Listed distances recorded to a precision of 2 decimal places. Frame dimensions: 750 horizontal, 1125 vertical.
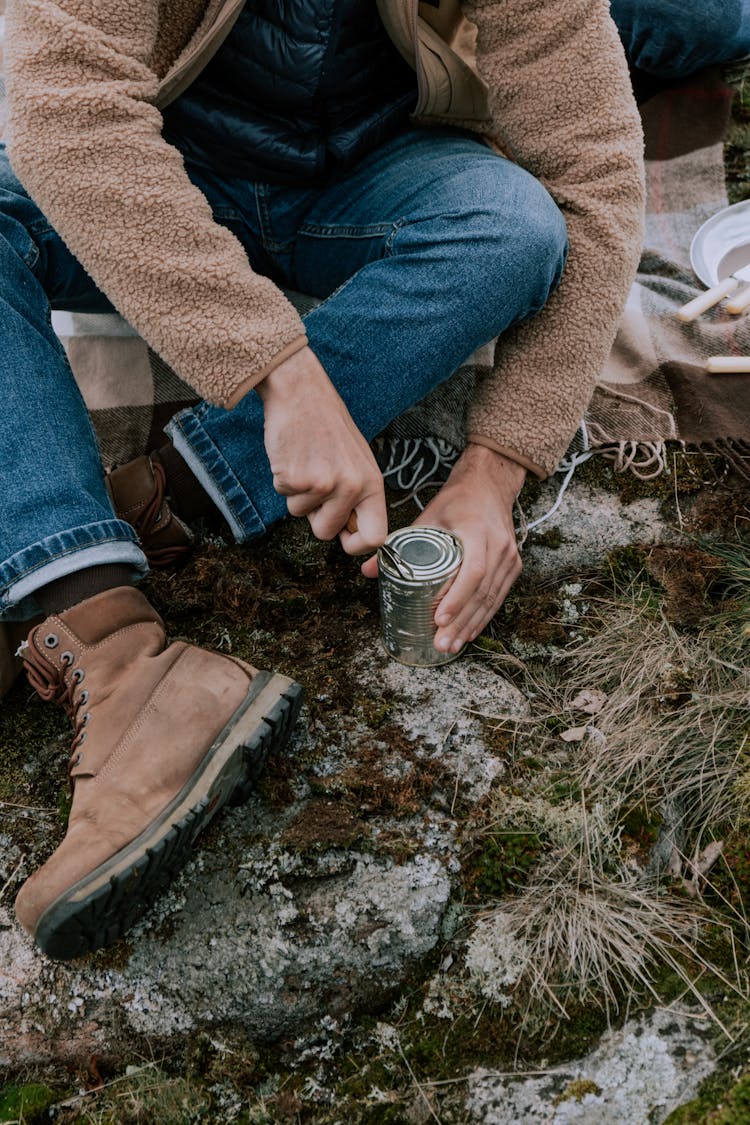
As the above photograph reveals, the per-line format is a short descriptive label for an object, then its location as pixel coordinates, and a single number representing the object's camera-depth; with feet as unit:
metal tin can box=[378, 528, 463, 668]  6.64
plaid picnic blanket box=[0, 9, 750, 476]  8.83
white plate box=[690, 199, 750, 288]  10.87
